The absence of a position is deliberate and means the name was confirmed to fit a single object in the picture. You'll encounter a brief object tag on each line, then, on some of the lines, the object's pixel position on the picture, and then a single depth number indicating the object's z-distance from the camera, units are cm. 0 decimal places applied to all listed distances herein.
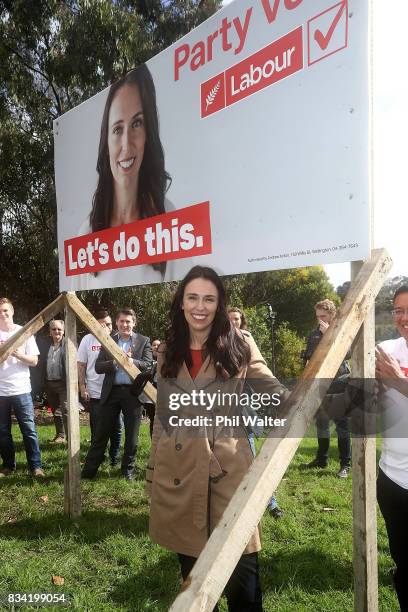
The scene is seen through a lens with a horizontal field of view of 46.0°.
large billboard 211
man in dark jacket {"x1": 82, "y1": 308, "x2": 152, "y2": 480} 540
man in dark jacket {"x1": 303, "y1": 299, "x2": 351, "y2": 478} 534
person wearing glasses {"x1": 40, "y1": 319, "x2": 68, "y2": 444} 739
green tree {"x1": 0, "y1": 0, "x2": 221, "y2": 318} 1223
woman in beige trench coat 205
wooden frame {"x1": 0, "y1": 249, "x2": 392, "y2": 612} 142
